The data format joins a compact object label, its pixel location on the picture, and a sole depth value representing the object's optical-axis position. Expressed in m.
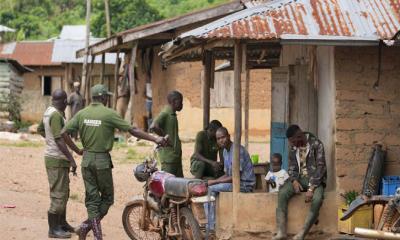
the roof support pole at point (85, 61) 24.66
